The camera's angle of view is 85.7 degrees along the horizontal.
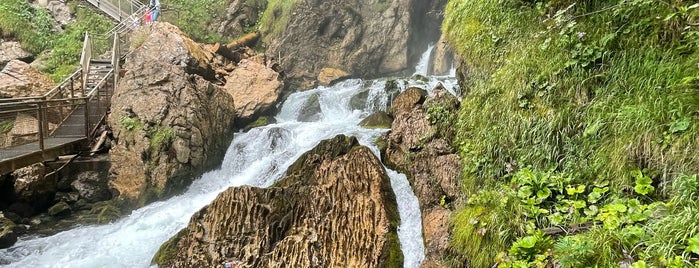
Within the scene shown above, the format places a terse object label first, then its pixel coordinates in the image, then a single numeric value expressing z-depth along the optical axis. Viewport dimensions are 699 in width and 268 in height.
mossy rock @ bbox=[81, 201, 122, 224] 8.99
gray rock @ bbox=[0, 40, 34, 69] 14.71
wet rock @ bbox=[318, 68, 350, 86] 18.94
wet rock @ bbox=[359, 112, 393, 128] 11.36
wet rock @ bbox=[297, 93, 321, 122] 14.74
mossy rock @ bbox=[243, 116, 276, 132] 13.91
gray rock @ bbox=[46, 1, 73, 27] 17.80
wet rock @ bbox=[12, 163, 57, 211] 9.27
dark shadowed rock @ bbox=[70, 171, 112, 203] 9.95
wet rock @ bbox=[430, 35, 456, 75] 18.52
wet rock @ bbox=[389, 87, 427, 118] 9.87
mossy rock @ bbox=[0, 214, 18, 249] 7.68
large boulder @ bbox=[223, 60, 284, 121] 14.11
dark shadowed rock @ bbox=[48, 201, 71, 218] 9.19
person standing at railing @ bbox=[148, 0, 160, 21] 16.64
